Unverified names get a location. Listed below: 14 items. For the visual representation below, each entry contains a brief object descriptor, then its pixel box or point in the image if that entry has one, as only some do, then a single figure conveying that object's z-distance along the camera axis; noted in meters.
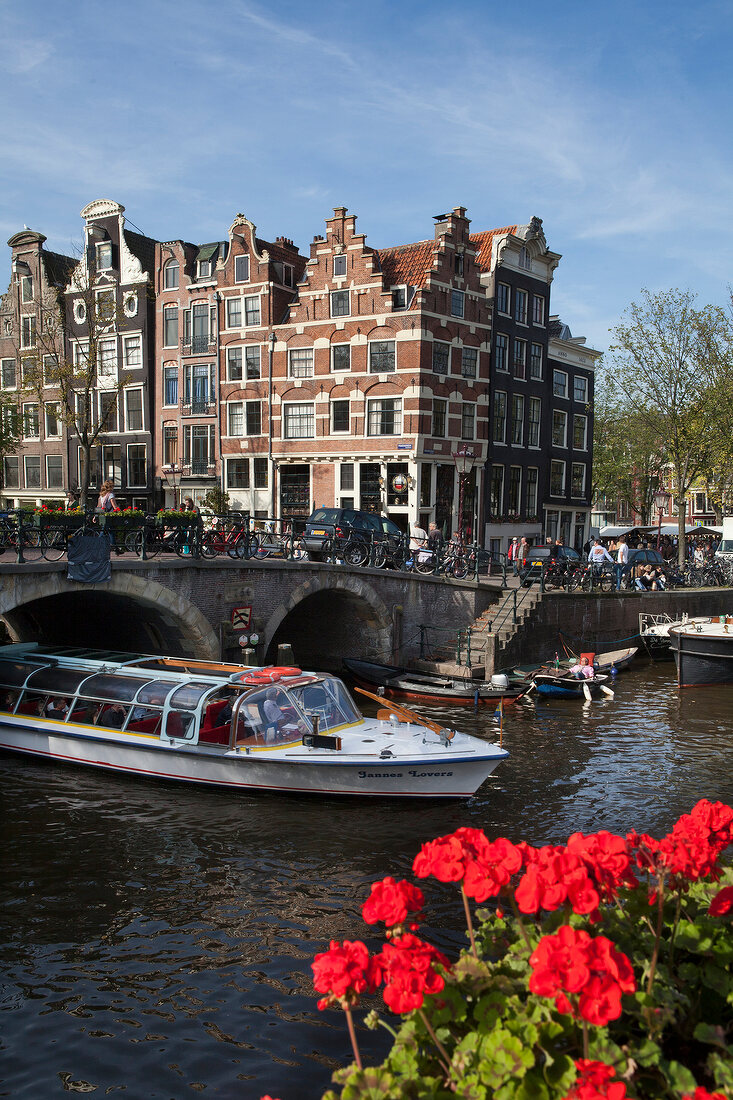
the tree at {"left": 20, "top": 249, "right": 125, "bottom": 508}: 38.50
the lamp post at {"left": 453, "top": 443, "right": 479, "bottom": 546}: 33.41
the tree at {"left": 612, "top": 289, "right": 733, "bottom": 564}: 34.06
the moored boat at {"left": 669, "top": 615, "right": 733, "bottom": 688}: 23.27
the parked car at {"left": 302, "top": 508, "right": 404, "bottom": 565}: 22.69
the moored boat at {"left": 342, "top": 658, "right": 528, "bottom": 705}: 20.03
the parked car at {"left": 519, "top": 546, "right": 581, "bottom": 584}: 25.97
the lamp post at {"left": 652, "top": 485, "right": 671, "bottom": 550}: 38.83
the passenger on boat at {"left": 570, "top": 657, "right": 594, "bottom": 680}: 21.75
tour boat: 12.73
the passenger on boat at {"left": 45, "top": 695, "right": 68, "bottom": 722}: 14.61
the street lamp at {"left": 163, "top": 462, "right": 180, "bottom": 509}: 37.69
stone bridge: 17.17
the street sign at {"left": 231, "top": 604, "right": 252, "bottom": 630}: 19.23
